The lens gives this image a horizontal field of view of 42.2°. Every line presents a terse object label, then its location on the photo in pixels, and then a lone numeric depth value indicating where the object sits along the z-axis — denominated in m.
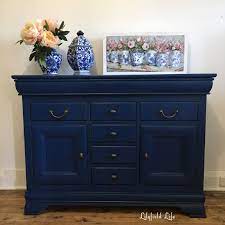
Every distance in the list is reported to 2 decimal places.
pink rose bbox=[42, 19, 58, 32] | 2.07
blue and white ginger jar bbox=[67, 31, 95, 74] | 2.10
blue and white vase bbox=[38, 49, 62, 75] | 2.12
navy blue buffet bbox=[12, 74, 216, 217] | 1.91
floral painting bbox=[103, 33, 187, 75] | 2.24
